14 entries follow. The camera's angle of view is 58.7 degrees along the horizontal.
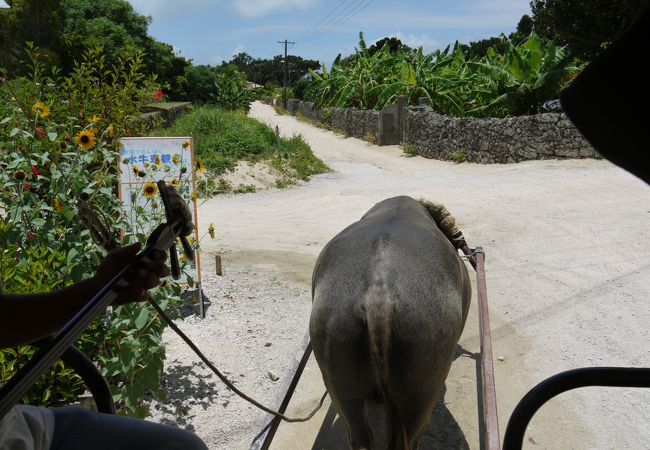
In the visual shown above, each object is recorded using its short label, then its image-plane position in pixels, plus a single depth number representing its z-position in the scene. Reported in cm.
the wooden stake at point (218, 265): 699
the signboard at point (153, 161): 482
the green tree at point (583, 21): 1495
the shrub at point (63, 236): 335
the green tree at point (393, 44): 4433
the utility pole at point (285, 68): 5151
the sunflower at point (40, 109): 365
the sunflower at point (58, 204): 354
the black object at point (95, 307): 140
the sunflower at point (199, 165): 440
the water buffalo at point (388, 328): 254
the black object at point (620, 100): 85
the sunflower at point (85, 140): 351
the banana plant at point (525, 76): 1528
